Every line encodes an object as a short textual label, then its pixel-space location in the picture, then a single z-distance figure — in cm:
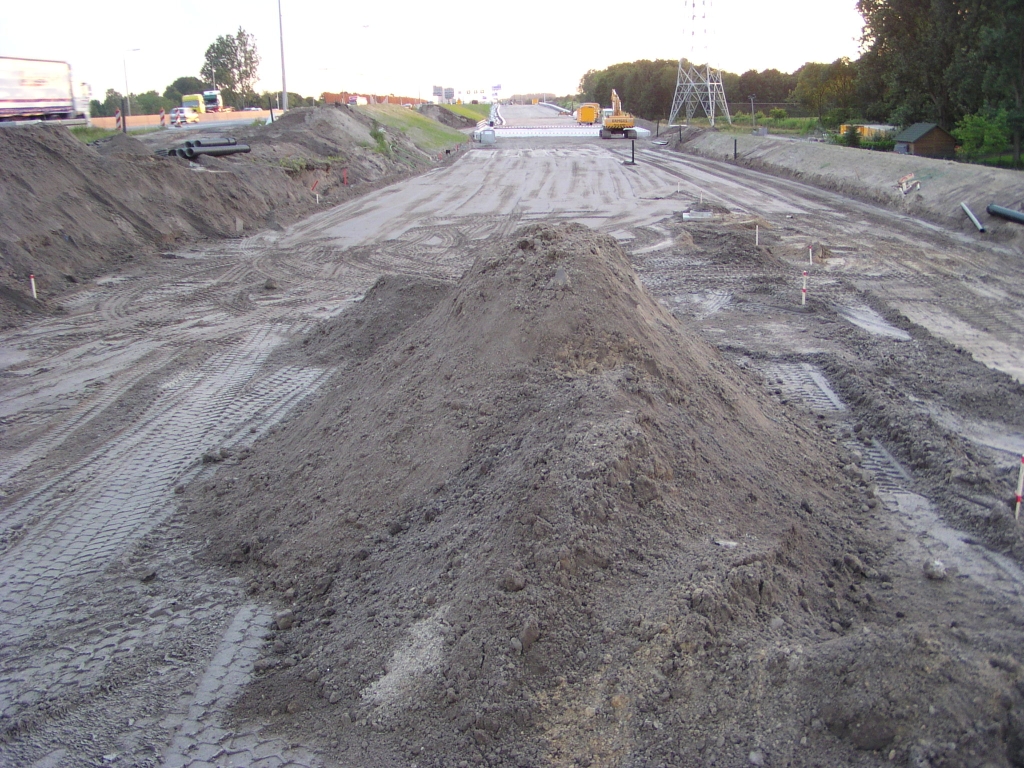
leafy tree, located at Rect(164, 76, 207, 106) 10304
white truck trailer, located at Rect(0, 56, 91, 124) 2412
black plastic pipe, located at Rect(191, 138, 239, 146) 2645
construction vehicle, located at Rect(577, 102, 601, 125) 7165
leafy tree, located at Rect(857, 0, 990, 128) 3450
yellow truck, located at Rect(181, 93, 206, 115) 6578
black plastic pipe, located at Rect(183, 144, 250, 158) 2578
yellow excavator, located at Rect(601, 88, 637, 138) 5666
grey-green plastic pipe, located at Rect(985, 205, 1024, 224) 1914
